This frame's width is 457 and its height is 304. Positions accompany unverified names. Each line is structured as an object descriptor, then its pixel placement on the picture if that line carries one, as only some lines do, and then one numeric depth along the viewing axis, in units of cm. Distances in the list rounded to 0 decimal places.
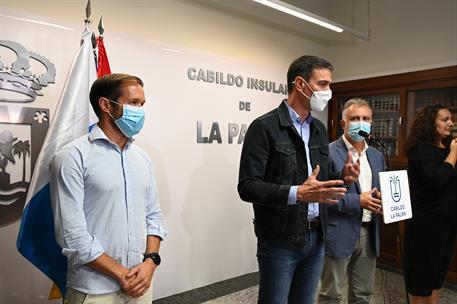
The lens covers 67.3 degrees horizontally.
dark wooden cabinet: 362
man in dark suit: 202
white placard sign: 178
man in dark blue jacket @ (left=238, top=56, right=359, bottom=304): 157
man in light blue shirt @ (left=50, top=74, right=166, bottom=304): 132
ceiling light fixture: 296
